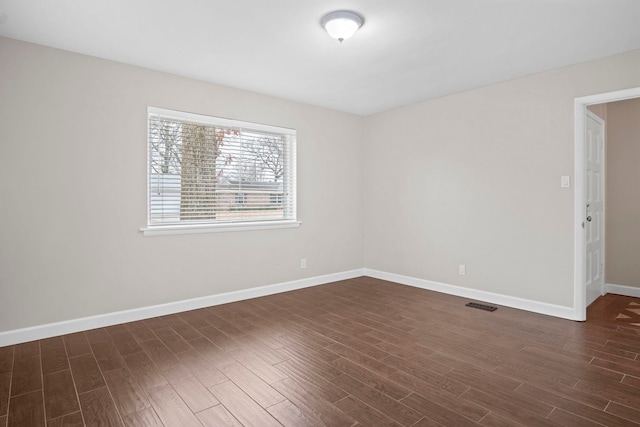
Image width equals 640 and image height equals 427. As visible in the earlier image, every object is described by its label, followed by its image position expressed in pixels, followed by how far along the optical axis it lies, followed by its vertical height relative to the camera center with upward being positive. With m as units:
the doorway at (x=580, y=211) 3.47 +0.00
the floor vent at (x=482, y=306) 3.93 -1.09
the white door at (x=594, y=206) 3.78 +0.06
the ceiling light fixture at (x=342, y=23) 2.53 +1.41
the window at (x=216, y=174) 3.74 +0.46
